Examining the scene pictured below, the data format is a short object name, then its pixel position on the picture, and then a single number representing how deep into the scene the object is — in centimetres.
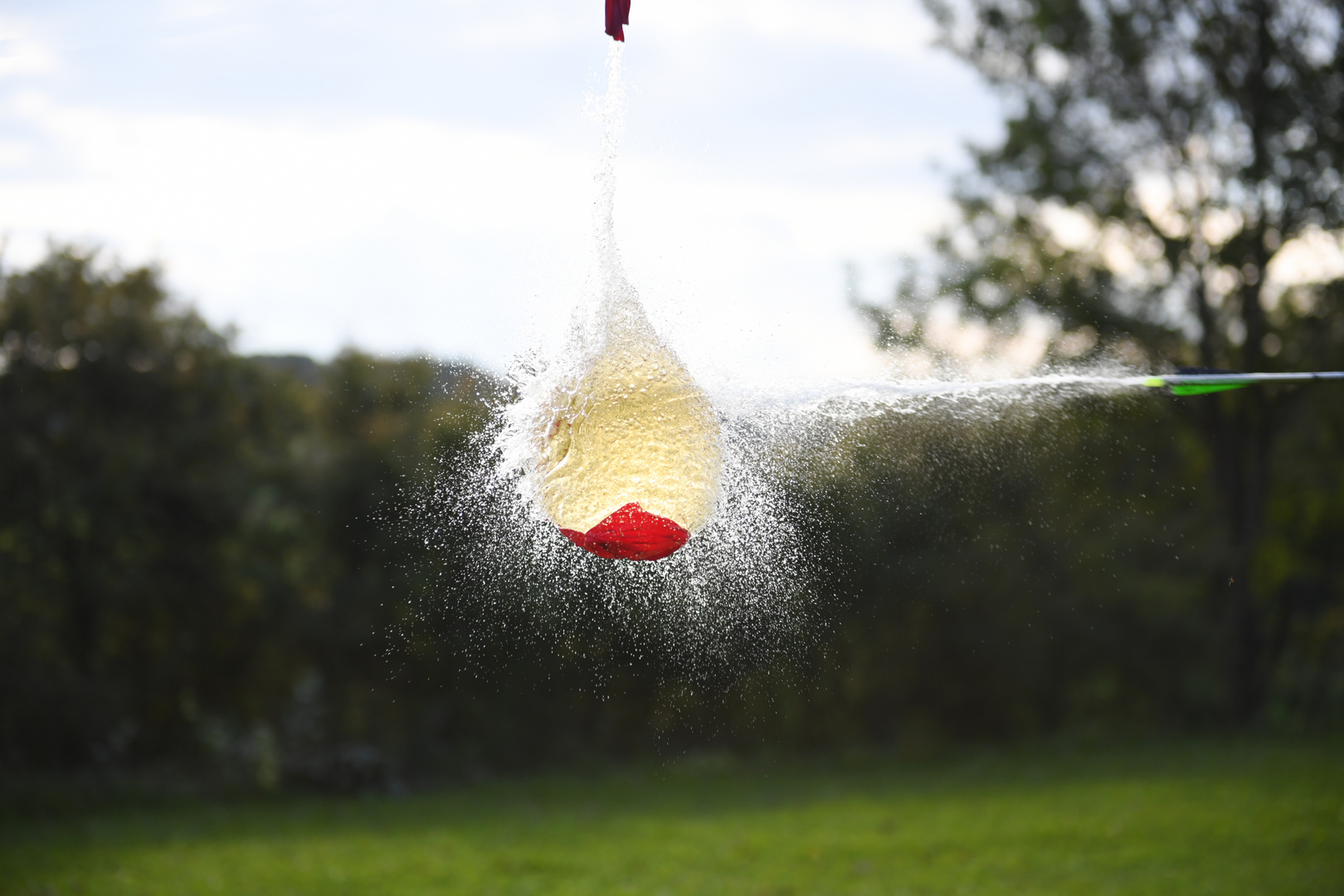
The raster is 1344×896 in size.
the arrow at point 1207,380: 493
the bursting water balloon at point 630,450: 466
